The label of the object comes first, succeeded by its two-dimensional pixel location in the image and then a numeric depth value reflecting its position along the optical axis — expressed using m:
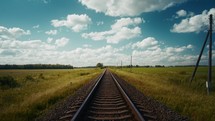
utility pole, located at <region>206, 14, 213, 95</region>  13.27
